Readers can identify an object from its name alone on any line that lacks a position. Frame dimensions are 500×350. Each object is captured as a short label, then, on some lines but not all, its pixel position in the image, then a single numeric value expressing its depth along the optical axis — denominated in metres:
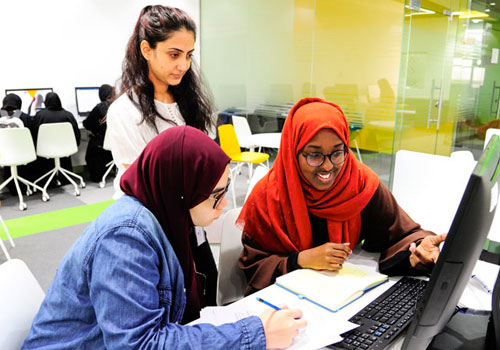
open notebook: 1.14
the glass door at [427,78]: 3.83
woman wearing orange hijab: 1.40
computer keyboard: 0.95
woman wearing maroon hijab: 0.82
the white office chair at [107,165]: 5.50
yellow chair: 4.47
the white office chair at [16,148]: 4.43
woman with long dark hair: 1.66
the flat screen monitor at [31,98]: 5.31
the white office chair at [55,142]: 4.94
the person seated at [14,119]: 4.78
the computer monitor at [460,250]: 0.66
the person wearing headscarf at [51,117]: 5.09
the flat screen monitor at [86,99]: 5.78
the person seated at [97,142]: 5.46
